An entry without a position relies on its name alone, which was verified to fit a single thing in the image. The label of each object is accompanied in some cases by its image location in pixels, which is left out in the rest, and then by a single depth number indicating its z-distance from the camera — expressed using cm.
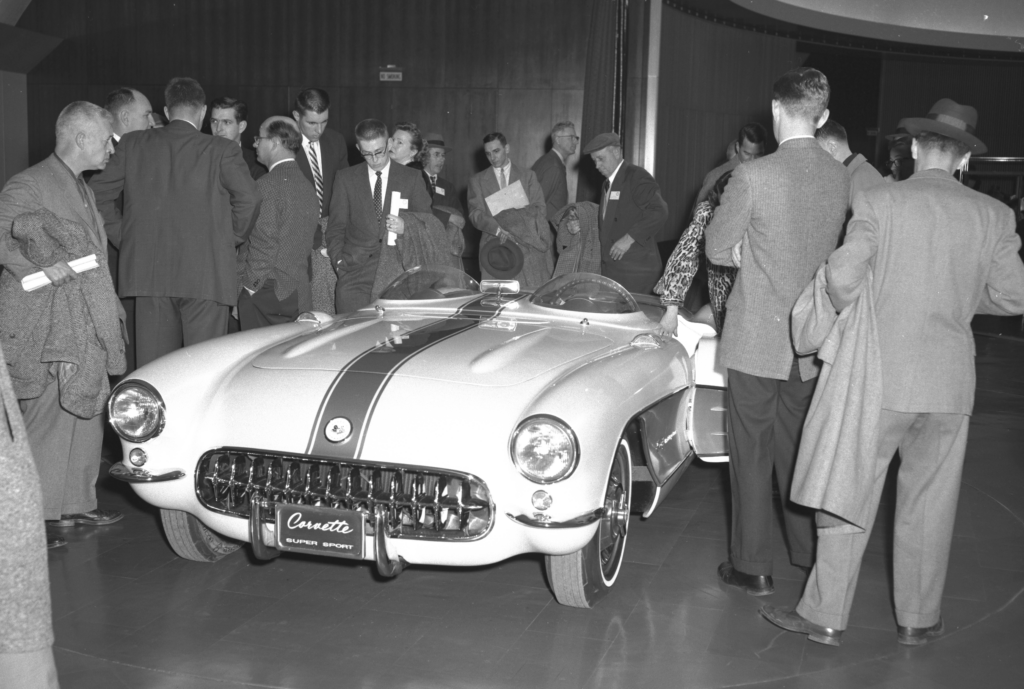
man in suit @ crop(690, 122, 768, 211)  616
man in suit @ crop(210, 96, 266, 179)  594
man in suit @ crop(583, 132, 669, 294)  648
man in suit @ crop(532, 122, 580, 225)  766
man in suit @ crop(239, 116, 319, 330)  548
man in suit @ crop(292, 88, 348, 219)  637
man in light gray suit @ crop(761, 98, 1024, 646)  308
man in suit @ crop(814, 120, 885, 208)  509
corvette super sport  304
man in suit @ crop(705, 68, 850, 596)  346
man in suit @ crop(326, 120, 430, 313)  570
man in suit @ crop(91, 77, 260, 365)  467
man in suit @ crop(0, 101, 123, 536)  394
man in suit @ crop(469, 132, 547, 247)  677
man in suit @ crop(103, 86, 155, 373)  530
